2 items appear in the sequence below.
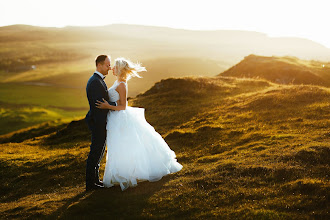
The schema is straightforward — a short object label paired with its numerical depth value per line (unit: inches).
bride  453.7
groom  446.0
